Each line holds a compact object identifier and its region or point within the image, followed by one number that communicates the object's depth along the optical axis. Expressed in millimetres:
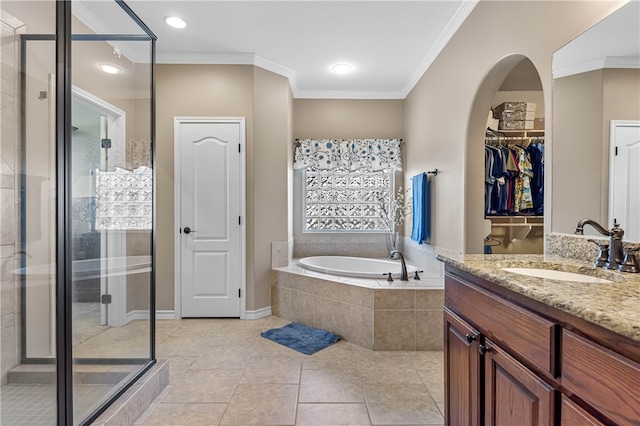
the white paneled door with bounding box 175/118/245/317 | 3332
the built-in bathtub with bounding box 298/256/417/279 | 3845
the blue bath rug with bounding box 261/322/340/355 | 2684
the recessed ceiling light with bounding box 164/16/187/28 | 2673
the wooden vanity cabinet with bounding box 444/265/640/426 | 667
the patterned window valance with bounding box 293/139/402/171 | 4250
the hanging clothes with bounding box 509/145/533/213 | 2877
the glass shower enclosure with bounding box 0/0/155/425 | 1454
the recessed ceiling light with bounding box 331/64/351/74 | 3500
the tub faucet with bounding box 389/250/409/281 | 2869
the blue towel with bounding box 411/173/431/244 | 3289
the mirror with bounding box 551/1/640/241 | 1228
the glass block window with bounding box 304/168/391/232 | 4367
